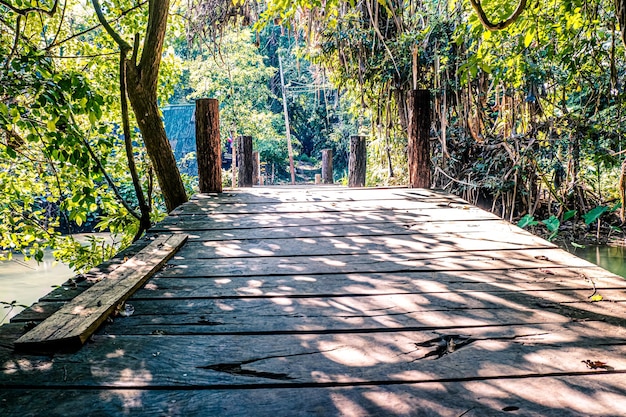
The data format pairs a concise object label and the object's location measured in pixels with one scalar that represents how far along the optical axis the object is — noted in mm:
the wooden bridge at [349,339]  1010
